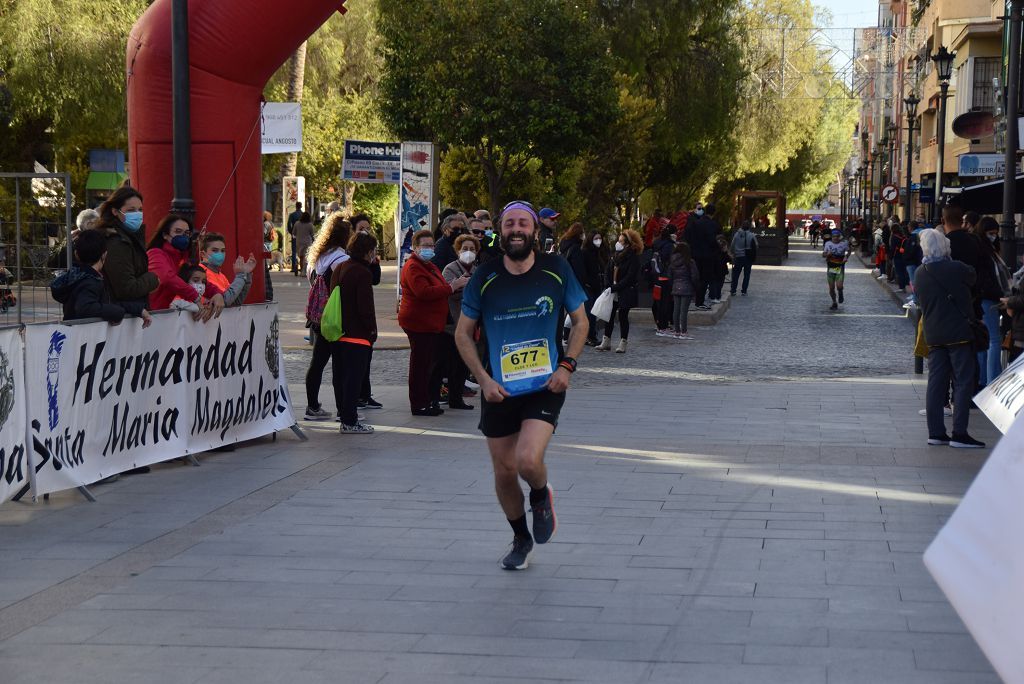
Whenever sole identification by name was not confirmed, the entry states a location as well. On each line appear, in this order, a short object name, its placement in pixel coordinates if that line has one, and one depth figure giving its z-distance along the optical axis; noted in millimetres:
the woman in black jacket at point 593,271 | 18469
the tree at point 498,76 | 25312
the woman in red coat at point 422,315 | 12375
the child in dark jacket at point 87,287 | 8805
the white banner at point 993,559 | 3660
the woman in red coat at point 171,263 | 10281
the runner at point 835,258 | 27625
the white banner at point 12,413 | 7859
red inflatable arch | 12062
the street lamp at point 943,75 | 31578
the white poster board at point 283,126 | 29953
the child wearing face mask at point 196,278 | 10430
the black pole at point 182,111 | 11758
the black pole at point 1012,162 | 18125
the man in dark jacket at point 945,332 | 10789
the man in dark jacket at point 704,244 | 25641
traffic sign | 50634
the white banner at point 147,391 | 8375
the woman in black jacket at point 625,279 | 18672
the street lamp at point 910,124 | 45406
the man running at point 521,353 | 6777
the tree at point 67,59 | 29141
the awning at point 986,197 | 19828
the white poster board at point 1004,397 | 8180
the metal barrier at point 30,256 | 13502
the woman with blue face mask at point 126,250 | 9383
